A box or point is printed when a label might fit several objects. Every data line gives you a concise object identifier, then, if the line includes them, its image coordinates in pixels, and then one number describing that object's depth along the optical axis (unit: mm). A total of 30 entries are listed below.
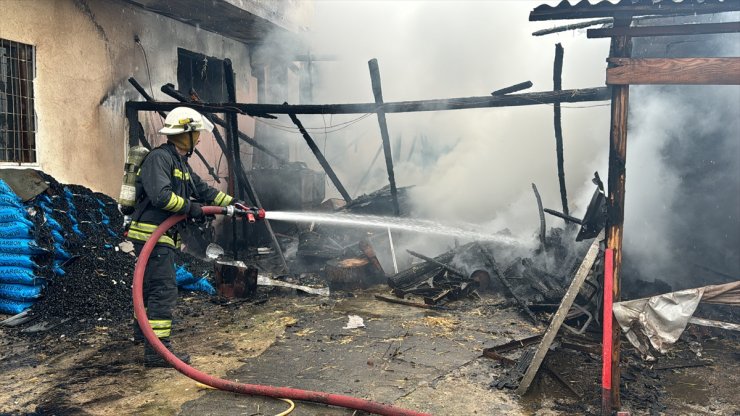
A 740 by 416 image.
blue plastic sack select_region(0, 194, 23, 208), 6668
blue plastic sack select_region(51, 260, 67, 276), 6722
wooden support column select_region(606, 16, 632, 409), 4332
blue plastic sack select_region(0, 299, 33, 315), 6418
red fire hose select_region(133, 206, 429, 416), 4004
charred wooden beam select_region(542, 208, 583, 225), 7393
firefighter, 5051
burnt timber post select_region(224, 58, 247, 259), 9094
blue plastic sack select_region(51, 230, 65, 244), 6973
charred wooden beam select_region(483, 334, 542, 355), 5586
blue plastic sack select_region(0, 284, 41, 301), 6449
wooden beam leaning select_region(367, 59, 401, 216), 8523
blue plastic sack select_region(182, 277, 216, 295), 8055
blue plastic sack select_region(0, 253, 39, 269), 6461
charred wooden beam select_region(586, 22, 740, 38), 4305
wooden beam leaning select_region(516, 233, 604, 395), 4578
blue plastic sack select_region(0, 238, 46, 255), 6484
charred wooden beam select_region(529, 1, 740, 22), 4348
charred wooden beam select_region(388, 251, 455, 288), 8461
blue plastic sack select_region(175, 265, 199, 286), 7980
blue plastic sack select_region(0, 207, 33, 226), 6598
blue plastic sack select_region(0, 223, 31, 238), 6523
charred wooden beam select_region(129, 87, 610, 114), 7000
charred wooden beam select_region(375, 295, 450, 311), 7559
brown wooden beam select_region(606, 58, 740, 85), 4043
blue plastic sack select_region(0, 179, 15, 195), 6714
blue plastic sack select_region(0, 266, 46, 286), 6453
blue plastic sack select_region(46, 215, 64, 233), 7031
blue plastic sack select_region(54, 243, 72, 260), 6842
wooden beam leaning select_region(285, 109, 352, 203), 9023
